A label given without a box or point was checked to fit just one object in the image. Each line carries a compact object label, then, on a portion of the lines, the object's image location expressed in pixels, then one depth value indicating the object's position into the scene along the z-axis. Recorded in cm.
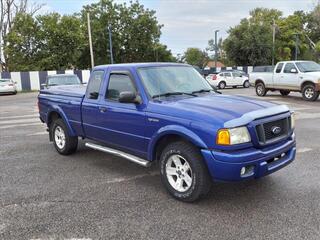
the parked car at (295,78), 1199
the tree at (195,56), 7667
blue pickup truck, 309
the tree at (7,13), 3337
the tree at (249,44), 3632
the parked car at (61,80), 1284
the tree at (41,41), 2705
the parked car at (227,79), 2153
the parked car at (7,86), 2000
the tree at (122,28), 3767
